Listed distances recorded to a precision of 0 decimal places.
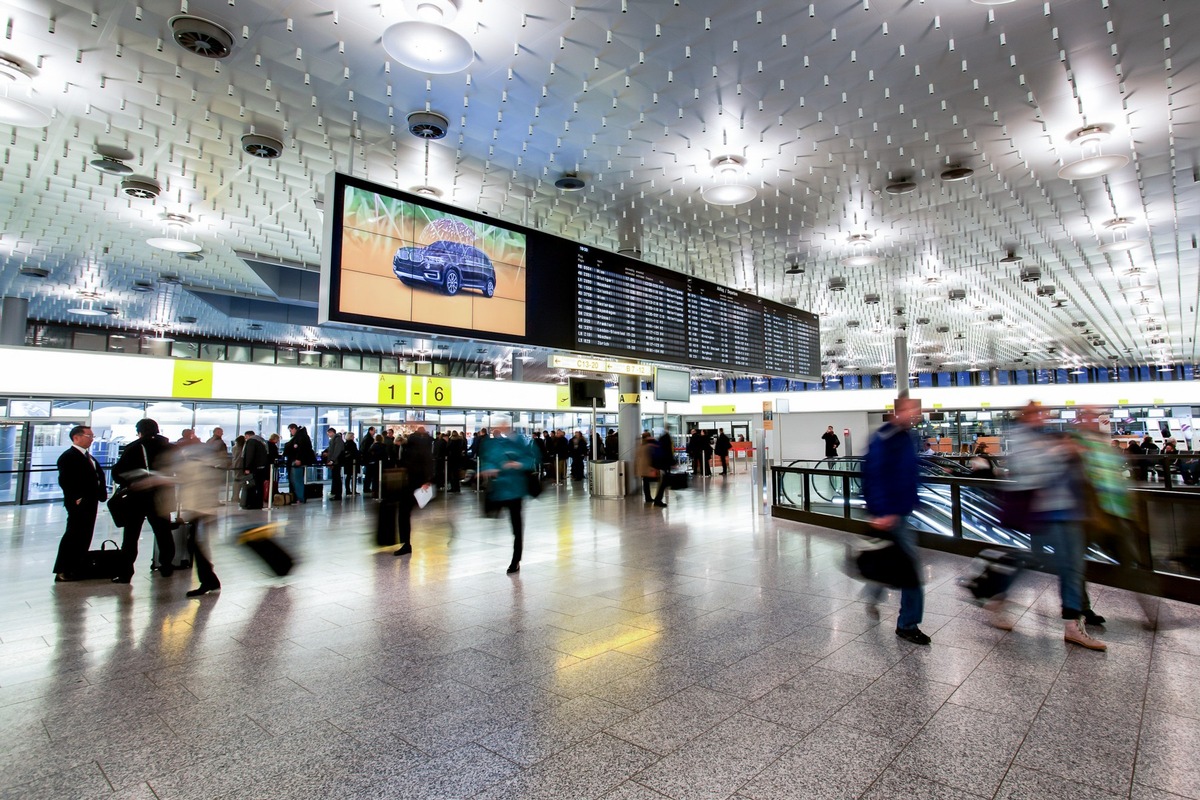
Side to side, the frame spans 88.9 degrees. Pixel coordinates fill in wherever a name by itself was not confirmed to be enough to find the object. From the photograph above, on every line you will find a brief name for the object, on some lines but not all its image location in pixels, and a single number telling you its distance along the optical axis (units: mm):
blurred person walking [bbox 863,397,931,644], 4429
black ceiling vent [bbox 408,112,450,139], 6402
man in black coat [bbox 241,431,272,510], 13320
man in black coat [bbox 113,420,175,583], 6695
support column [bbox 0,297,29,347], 14234
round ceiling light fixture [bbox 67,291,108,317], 15633
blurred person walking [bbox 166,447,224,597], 5969
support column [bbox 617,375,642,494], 15461
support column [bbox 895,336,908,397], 21034
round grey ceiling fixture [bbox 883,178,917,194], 8309
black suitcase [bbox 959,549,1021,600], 4742
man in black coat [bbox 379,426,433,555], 8039
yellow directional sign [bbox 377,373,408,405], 18750
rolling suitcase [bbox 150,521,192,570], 7266
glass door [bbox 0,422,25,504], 15344
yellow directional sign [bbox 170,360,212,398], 15211
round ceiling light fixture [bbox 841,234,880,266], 10562
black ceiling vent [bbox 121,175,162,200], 7938
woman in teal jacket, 6848
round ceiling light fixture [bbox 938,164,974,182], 7980
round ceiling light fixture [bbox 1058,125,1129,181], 6758
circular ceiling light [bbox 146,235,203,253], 9533
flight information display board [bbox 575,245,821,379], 8430
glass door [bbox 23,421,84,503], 15625
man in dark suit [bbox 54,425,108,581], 6758
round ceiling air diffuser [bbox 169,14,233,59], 4895
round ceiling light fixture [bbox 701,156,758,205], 7555
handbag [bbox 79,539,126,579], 6785
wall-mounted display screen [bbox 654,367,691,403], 13836
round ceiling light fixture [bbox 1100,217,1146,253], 9727
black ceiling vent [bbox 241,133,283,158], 6780
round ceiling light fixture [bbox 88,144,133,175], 7145
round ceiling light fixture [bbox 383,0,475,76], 4625
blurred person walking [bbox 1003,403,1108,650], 4352
